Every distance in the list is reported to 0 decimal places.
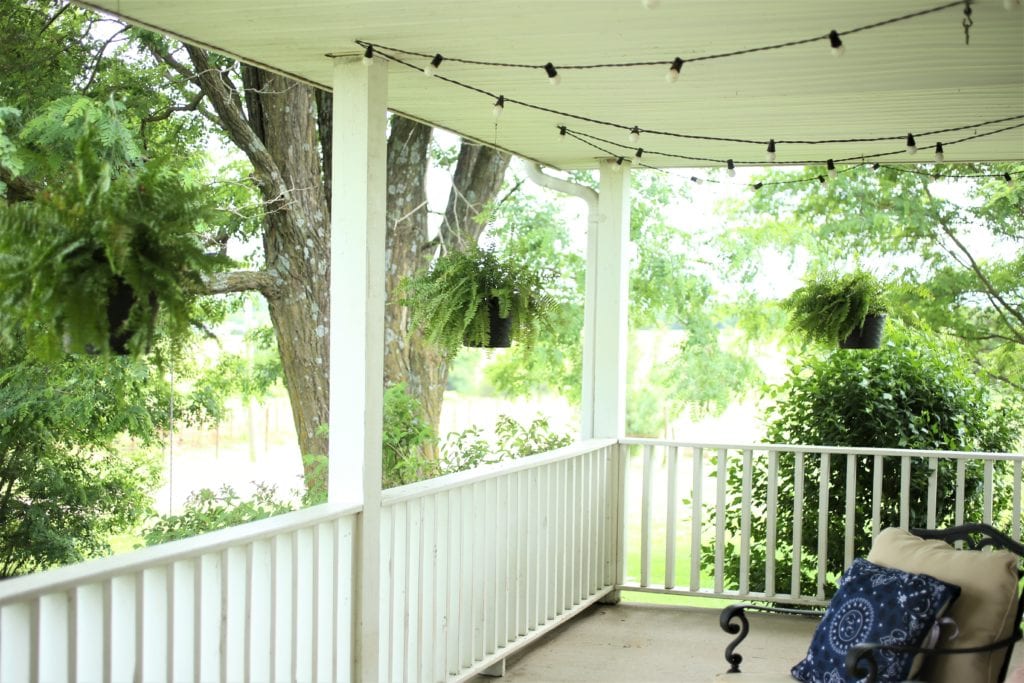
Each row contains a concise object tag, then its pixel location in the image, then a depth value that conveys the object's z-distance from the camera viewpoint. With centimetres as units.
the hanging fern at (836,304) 514
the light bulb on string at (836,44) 299
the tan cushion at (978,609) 323
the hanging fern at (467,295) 415
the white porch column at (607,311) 568
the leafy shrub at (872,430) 583
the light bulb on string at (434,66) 348
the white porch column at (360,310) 347
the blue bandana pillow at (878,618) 319
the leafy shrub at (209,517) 639
